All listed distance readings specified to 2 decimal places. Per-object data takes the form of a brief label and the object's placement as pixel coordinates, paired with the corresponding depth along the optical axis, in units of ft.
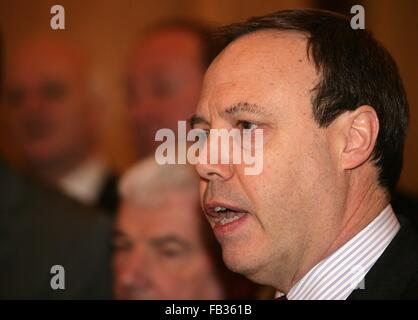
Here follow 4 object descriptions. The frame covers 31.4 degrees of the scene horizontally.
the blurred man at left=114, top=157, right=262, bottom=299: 8.03
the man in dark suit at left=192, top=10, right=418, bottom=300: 5.35
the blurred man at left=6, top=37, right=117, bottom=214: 13.70
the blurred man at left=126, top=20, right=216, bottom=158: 10.96
